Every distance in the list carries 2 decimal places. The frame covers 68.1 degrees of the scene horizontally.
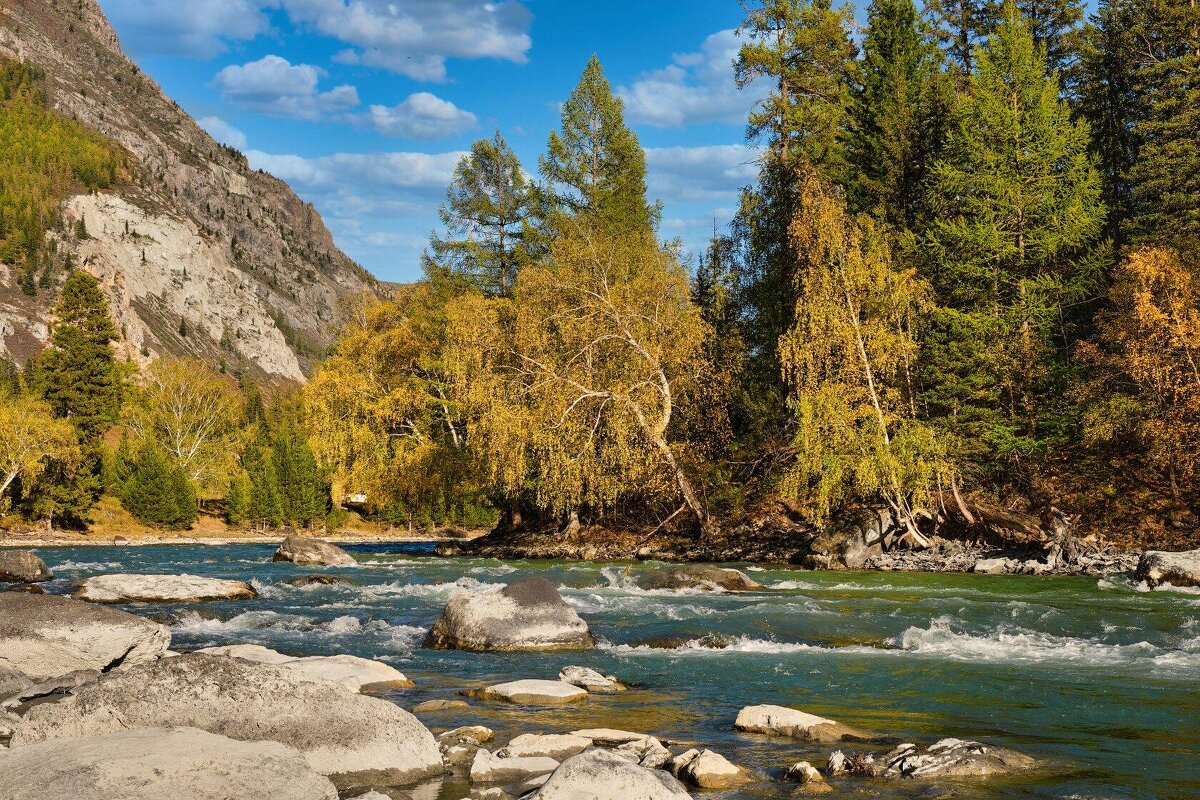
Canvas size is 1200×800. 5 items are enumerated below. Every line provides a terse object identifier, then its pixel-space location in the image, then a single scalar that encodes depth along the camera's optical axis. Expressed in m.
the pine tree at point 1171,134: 31.56
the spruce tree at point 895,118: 37.12
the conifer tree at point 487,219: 49.12
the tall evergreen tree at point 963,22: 48.28
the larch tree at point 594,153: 48.97
